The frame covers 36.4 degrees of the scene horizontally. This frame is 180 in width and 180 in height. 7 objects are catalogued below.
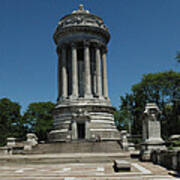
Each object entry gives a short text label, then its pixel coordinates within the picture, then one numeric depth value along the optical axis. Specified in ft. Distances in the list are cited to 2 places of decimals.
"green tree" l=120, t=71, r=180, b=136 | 184.24
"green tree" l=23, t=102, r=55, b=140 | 223.36
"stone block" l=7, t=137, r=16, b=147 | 119.81
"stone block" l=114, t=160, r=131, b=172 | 46.19
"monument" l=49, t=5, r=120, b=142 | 132.36
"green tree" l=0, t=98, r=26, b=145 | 197.16
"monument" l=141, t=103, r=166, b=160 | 71.05
